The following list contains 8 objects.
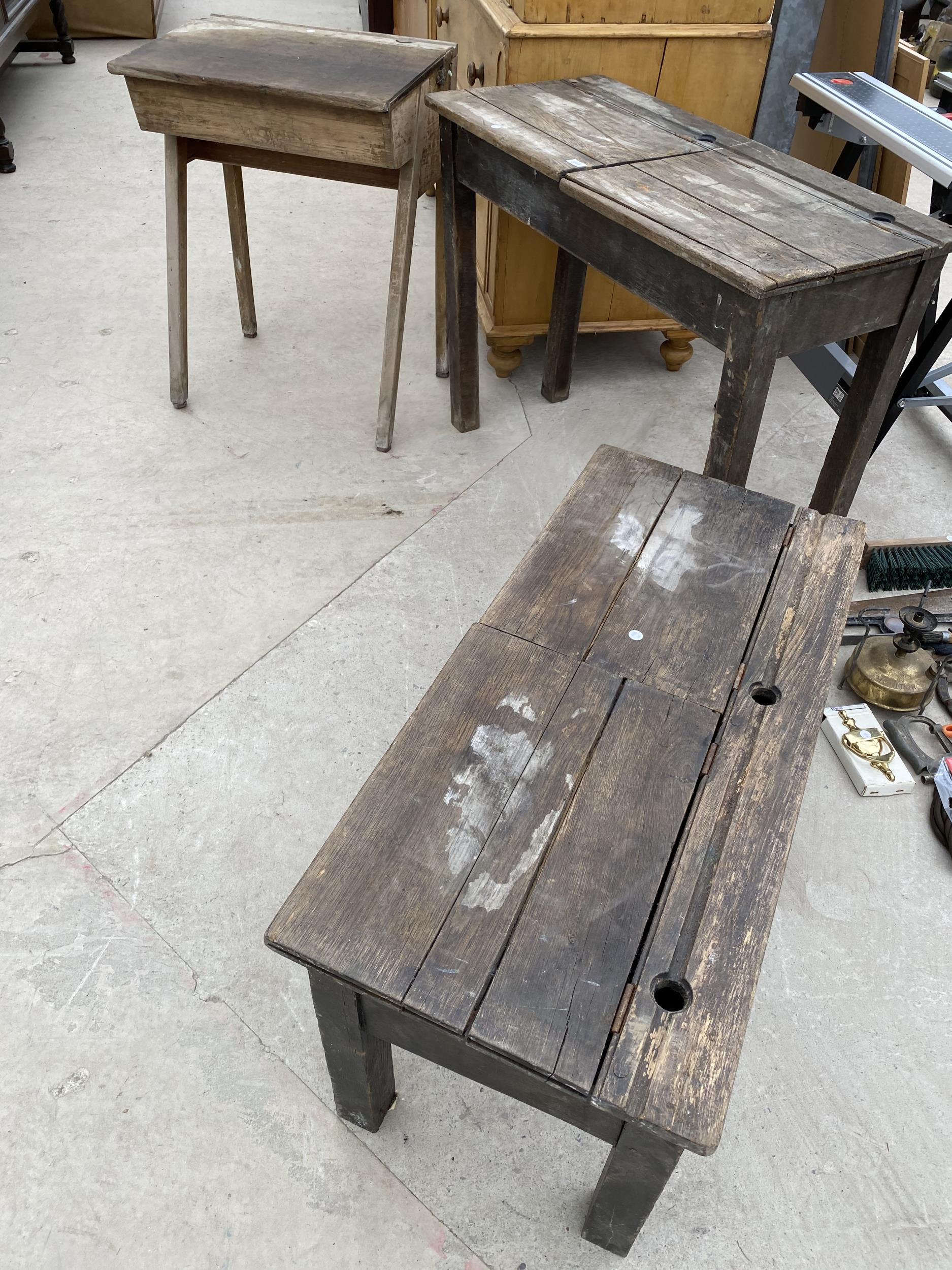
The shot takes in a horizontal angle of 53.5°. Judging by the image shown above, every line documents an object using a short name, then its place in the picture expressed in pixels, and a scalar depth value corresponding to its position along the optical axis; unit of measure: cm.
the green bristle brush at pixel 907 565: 218
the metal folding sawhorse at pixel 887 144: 199
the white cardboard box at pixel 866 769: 180
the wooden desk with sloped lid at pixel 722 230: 157
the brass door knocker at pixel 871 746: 183
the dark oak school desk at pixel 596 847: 93
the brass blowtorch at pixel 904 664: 191
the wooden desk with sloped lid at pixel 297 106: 206
